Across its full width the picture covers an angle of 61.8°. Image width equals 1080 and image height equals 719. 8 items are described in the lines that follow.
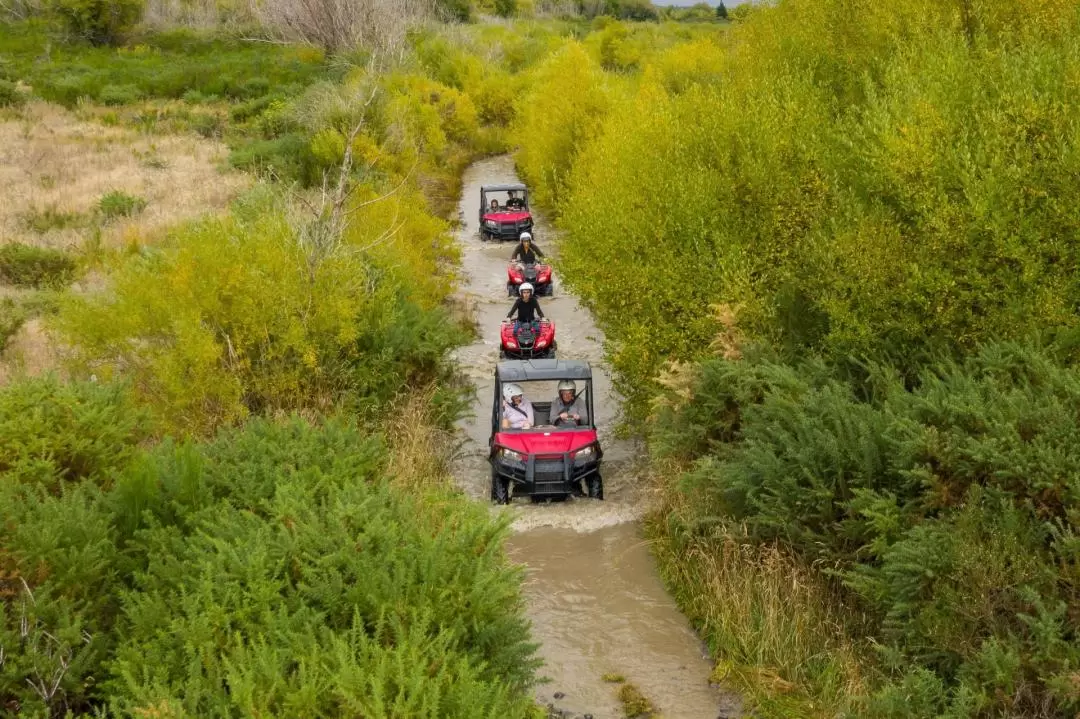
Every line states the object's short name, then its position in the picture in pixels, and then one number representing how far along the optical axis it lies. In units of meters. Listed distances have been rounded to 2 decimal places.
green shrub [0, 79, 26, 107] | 38.03
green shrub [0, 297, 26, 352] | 14.49
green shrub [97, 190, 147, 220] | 23.06
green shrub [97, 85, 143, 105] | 39.69
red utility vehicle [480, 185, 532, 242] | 26.34
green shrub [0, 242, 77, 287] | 18.56
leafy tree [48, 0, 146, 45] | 51.56
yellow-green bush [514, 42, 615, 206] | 28.14
